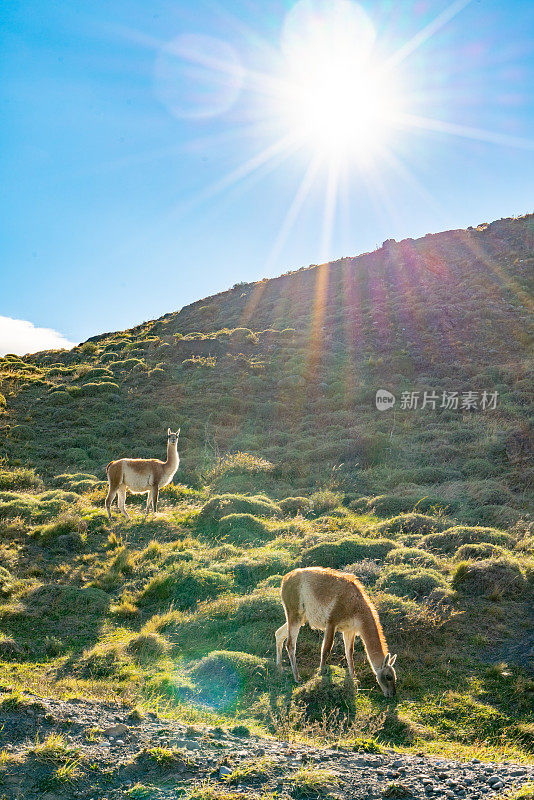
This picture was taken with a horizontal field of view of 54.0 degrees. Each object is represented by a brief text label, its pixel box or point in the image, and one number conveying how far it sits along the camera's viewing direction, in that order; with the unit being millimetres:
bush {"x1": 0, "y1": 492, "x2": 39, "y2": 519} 13984
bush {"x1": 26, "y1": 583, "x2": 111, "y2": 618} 9172
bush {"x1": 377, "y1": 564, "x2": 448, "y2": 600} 9086
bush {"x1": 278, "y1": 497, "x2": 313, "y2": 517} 15234
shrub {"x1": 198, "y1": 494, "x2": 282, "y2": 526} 14219
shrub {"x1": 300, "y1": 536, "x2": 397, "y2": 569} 10547
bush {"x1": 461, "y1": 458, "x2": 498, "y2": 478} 17141
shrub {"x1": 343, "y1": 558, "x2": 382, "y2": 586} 9461
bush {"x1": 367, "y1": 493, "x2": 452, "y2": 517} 14406
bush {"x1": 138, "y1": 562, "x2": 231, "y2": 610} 9562
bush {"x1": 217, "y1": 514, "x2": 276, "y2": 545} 12789
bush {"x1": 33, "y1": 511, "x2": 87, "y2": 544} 12495
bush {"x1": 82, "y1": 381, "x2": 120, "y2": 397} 30859
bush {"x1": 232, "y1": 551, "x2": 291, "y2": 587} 10250
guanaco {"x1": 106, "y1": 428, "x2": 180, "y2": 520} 14883
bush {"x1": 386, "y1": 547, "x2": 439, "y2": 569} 10281
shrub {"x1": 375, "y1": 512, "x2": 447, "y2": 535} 12523
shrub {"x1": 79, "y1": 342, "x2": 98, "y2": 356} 43519
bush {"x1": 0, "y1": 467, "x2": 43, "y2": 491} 17750
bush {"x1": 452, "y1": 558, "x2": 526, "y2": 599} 9316
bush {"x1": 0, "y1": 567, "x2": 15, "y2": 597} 9516
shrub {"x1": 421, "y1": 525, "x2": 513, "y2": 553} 11383
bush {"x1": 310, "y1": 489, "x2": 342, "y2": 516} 15179
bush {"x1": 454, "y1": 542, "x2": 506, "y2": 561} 10500
